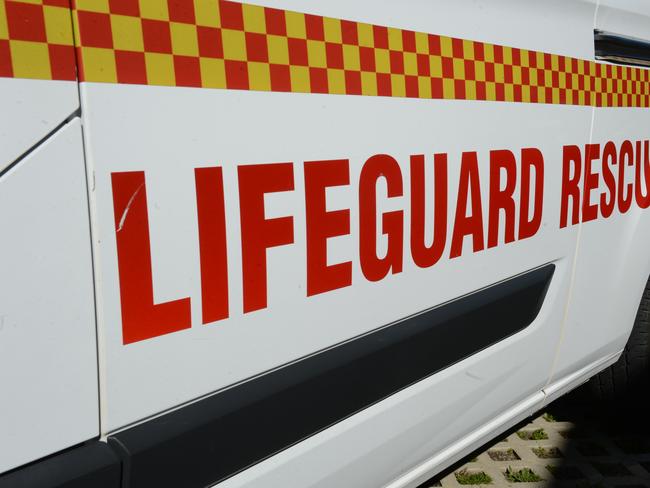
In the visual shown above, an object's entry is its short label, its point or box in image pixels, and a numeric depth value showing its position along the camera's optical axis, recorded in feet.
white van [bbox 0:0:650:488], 2.73
